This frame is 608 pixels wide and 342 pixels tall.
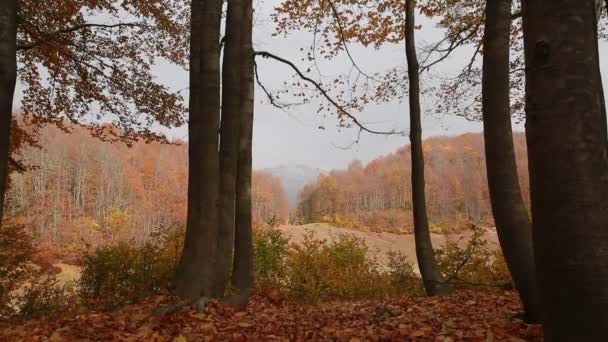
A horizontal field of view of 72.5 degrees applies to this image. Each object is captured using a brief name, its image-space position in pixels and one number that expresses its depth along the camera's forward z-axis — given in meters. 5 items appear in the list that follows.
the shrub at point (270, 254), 13.21
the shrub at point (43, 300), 8.00
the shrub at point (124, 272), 7.99
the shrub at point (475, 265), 9.87
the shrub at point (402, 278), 10.62
